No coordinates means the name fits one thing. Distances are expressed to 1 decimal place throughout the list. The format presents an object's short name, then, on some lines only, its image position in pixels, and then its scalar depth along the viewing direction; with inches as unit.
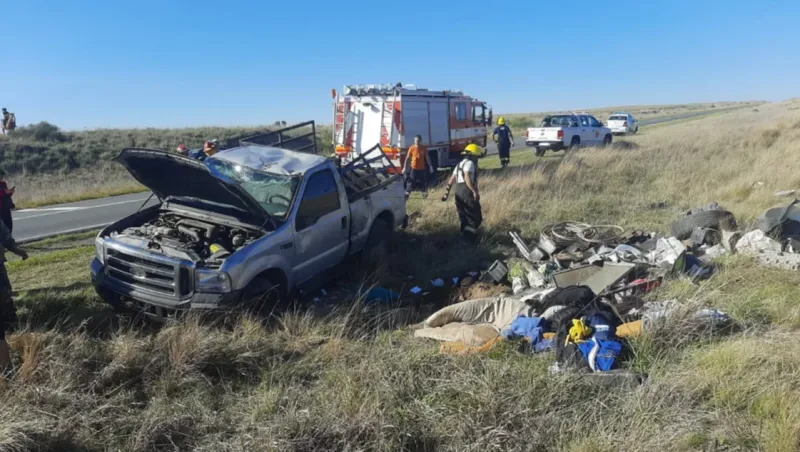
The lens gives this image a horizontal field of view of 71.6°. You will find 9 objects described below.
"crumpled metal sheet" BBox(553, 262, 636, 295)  240.7
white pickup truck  901.8
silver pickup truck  204.8
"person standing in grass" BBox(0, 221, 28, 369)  201.8
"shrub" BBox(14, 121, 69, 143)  1523.1
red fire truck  614.2
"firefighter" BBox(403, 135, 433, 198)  566.6
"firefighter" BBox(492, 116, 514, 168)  745.0
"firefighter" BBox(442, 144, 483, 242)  349.7
